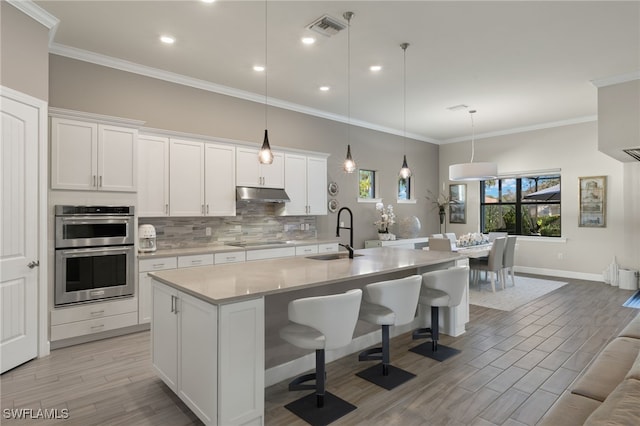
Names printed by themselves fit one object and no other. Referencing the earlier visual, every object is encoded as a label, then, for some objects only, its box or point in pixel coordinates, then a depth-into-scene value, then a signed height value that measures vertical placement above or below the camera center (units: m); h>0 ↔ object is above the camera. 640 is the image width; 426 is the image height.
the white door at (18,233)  3.06 -0.17
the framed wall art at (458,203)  9.01 +0.28
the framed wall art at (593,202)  6.78 +0.23
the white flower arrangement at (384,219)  7.39 -0.11
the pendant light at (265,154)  3.21 +0.55
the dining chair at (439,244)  5.64 -0.50
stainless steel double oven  3.62 -0.41
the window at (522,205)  7.71 +0.19
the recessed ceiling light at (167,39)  3.79 +1.89
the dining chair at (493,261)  5.88 -0.82
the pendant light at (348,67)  3.37 +1.89
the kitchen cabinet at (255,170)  5.20 +0.67
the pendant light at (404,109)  4.18 +1.91
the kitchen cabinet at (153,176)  4.31 +0.48
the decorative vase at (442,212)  9.09 +0.05
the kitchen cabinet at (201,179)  4.60 +0.48
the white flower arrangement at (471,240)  6.44 -0.49
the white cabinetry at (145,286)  4.10 -0.83
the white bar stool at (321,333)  2.34 -0.83
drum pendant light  5.89 +0.71
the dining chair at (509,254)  6.19 -0.70
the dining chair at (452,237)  6.62 -0.45
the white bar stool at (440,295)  3.40 -0.81
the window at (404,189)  8.41 +0.60
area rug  5.29 -1.33
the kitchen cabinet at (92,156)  3.64 +0.63
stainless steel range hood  5.15 +0.29
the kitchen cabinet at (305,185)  5.83 +0.50
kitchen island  2.10 -0.74
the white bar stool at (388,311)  2.84 -0.82
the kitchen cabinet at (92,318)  3.61 -1.11
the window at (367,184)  7.51 +0.64
